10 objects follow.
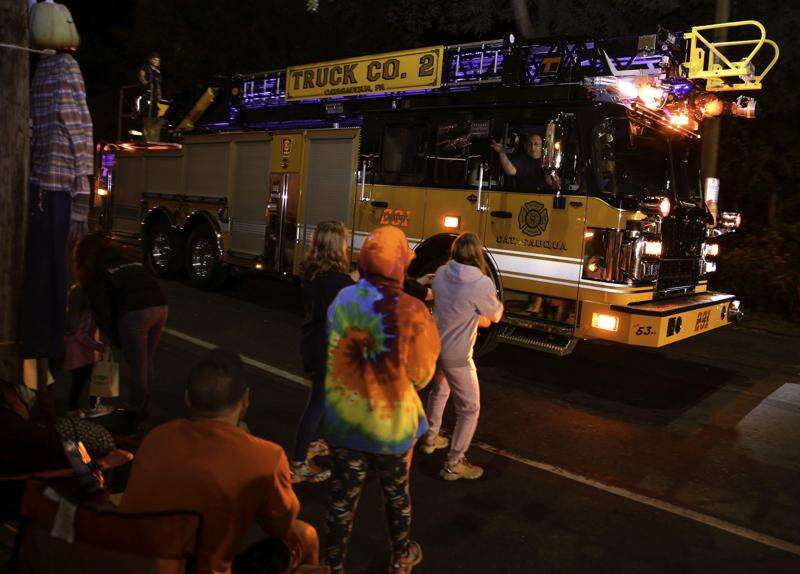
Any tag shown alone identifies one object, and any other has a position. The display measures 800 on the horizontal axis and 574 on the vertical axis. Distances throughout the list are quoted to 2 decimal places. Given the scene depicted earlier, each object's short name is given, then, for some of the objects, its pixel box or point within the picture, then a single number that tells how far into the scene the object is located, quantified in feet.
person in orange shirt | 7.27
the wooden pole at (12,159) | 10.32
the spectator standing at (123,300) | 16.30
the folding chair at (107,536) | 6.46
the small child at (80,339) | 16.76
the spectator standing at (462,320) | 14.92
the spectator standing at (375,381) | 10.28
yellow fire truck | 22.39
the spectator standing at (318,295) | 13.97
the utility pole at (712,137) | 36.83
